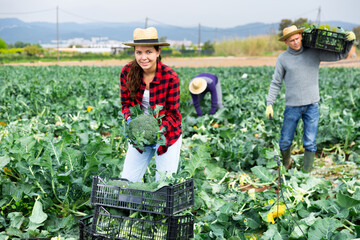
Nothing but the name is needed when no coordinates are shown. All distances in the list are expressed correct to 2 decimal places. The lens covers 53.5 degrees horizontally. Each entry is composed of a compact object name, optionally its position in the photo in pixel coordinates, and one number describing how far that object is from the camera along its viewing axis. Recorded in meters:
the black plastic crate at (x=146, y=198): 2.12
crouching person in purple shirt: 6.60
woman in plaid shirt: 2.65
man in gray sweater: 4.02
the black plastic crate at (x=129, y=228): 2.21
